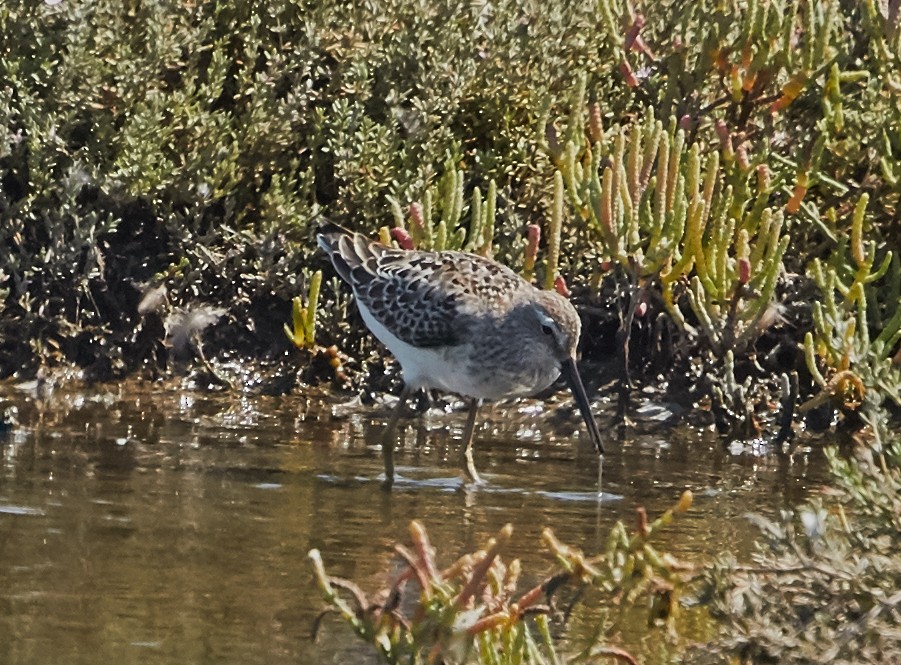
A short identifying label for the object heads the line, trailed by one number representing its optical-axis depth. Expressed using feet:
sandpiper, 53.11
